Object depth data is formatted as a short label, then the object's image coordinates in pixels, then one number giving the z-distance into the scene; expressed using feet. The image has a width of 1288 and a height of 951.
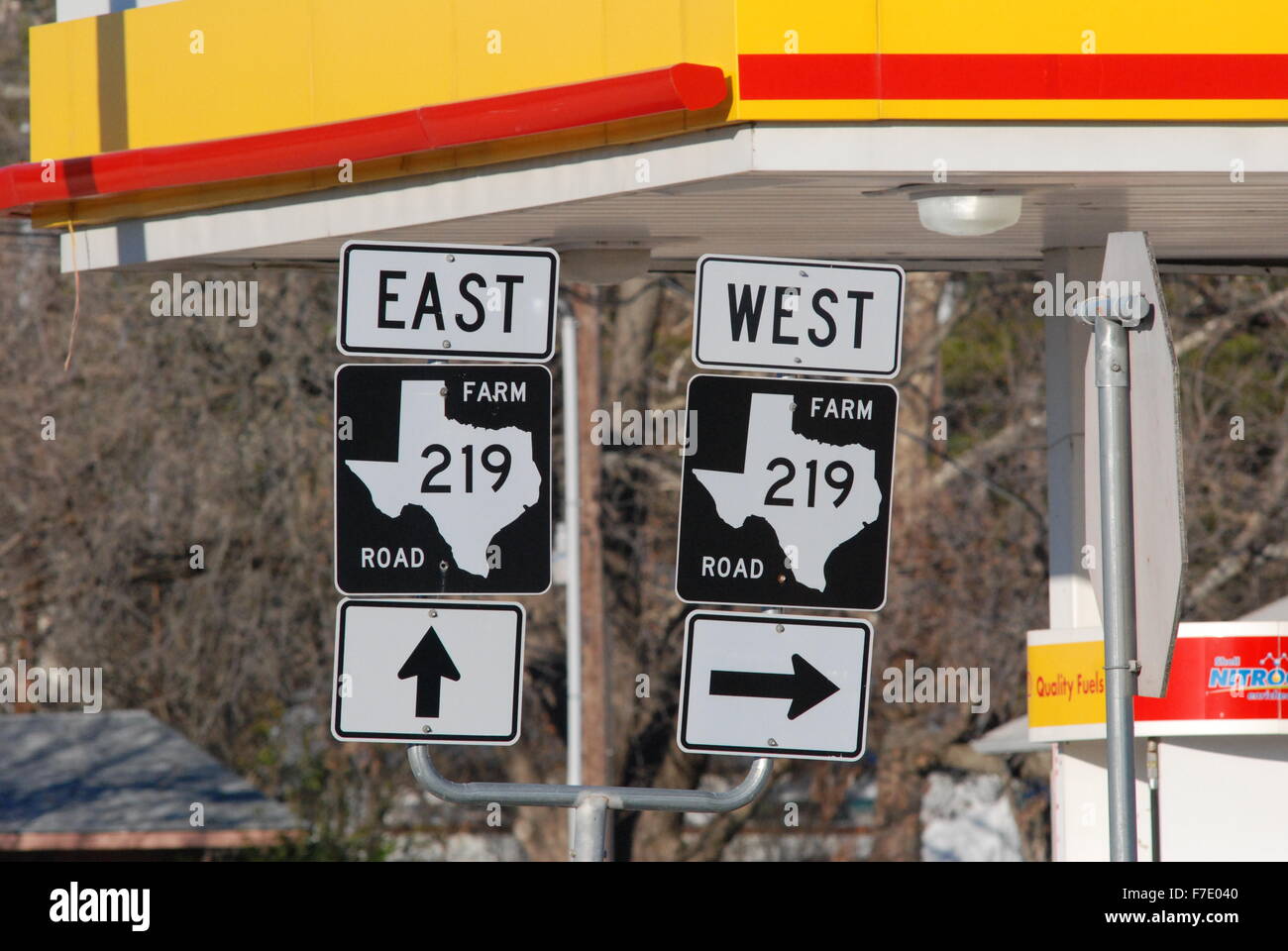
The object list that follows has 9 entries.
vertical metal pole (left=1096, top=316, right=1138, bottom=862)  13.47
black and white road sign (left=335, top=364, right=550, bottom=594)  13.50
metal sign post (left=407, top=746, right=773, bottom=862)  12.88
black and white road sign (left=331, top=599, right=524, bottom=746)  13.38
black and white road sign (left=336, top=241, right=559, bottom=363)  13.73
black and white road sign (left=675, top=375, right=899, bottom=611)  13.55
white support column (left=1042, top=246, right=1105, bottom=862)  30.66
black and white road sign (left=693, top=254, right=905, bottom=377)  13.80
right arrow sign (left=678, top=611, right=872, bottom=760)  13.56
